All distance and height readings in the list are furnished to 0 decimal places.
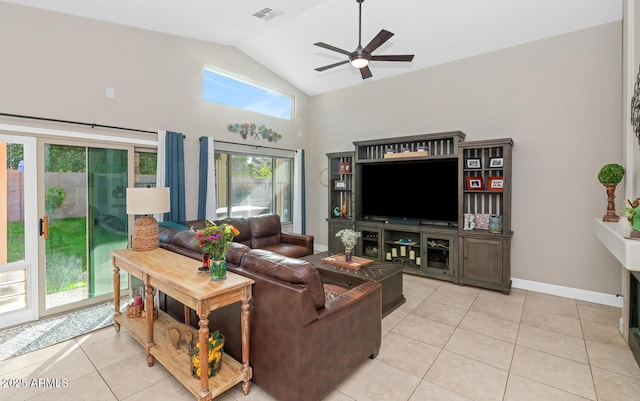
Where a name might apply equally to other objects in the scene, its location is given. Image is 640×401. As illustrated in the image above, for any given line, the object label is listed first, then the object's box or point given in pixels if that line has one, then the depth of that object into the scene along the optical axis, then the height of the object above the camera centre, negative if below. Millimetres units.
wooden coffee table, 3424 -967
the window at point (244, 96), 5074 +1849
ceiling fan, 3006 +1538
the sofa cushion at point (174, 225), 3913 -420
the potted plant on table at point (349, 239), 3756 -563
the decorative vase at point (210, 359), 2084 -1160
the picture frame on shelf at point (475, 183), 4383 +171
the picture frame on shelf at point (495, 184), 4195 +154
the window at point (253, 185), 5402 +180
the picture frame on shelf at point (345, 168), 5859 +515
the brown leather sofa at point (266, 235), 4379 -702
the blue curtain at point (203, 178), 4797 +249
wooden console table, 1918 -734
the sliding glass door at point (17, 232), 3201 -433
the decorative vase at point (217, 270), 2113 -546
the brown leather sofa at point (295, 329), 1888 -936
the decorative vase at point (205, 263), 2324 -548
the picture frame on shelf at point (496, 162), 4184 +461
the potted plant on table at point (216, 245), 2119 -369
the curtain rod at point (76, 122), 3182 +835
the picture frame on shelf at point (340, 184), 5930 +200
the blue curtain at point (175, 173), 4324 +296
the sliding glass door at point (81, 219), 3488 -323
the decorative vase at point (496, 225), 4199 -425
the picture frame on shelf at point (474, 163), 4363 +462
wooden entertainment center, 4168 -422
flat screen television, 4645 +57
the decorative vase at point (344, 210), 5945 -316
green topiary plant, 3072 +219
